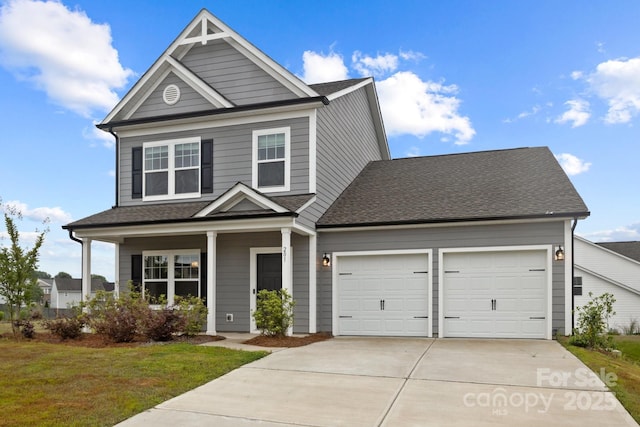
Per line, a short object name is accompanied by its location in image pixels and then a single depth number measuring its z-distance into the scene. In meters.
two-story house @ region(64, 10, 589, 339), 11.51
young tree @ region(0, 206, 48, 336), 11.58
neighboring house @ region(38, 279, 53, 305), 63.21
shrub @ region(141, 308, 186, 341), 10.20
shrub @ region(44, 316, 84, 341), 11.16
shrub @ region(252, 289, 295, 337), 10.66
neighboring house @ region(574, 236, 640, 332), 21.03
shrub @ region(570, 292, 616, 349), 9.97
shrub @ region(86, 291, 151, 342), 10.35
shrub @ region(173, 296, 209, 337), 10.83
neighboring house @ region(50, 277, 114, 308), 56.37
